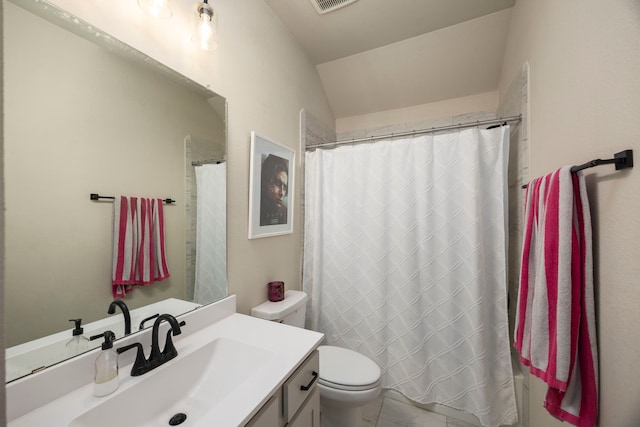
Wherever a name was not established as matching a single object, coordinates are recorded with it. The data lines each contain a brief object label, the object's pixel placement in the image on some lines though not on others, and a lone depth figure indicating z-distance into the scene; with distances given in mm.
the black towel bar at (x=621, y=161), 655
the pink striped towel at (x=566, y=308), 788
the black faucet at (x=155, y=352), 796
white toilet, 1263
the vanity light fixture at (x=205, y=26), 1055
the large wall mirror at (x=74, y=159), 662
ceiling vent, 1569
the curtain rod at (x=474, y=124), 1446
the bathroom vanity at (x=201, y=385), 656
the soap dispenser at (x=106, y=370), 706
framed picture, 1439
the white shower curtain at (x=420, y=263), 1451
